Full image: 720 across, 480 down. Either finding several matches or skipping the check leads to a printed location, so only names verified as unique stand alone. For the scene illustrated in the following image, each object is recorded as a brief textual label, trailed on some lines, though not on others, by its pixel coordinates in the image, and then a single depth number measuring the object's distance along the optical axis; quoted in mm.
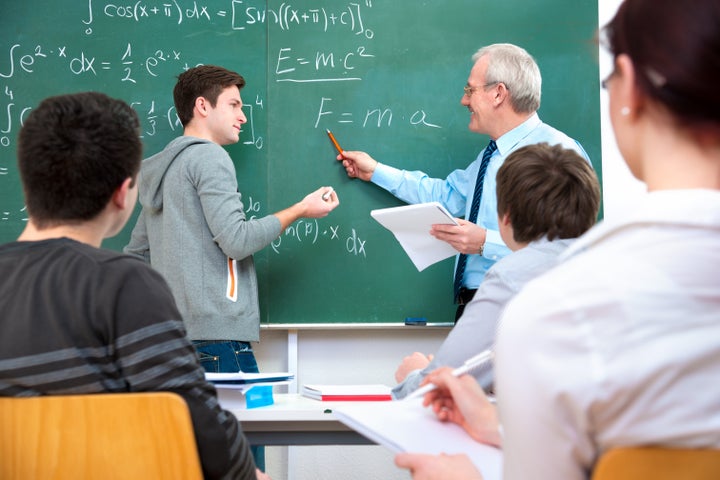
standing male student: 2947
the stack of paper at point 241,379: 2062
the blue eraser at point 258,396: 2162
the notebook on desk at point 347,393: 2245
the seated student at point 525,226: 1876
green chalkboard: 3398
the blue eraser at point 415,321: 3342
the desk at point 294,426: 2105
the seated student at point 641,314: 729
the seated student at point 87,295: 1337
